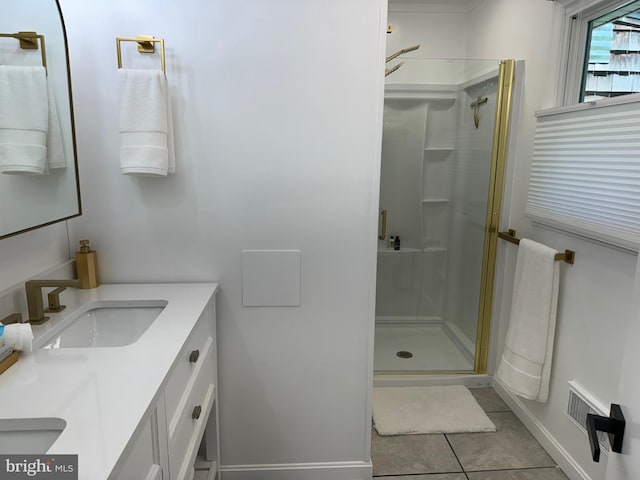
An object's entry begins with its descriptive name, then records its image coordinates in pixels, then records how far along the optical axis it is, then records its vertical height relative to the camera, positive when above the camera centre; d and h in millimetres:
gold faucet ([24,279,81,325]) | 1261 -400
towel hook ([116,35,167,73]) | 1515 +437
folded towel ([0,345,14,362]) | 1005 -454
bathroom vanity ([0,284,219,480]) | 792 -487
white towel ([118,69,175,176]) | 1489 +150
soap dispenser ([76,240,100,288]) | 1602 -387
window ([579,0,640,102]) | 1783 +519
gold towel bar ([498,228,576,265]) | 1943 -387
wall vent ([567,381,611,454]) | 1772 -1011
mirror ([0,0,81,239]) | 1172 +88
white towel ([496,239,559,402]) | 2031 -754
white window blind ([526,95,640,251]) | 1576 +3
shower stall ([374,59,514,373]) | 2725 -302
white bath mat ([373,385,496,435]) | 2346 -1423
